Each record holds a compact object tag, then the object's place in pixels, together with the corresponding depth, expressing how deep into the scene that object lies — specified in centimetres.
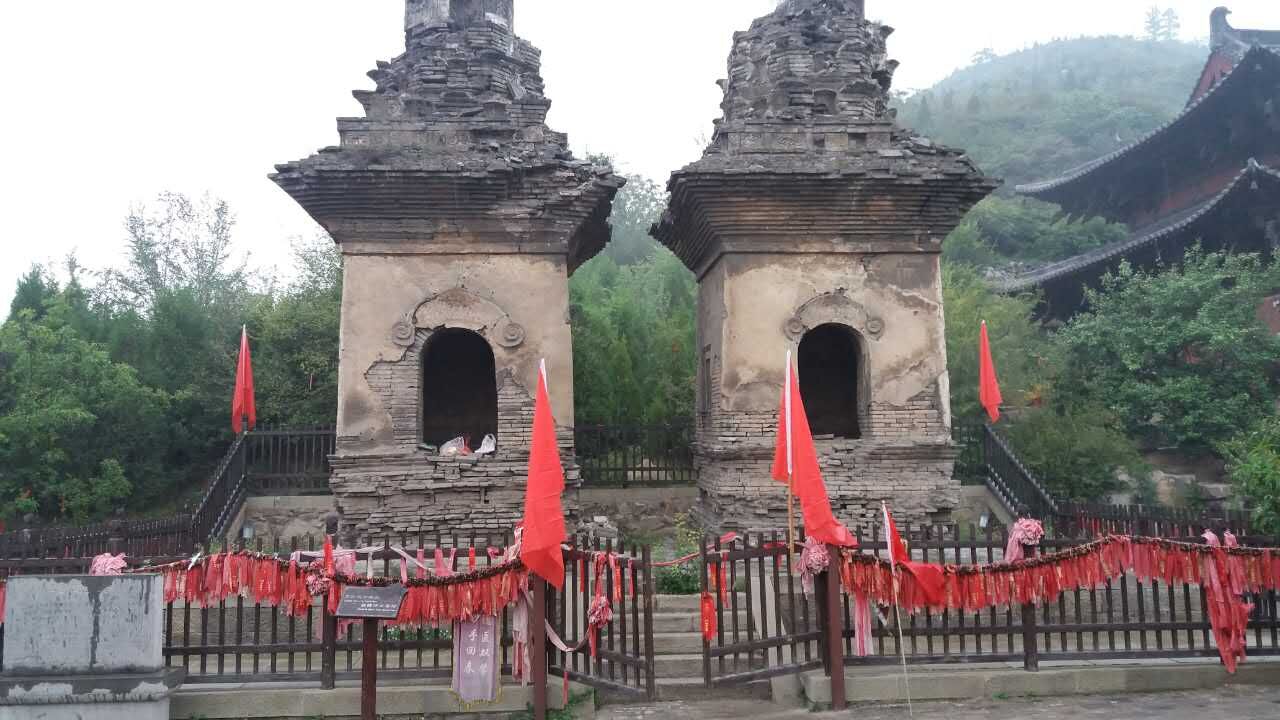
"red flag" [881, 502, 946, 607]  717
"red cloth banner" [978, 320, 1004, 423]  1191
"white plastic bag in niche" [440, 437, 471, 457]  1053
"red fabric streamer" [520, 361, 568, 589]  658
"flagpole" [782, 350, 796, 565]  679
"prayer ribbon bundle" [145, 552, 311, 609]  699
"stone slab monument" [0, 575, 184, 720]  632
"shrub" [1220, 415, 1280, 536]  797
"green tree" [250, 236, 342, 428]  1792
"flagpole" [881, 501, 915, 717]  694
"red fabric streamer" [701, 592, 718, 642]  677
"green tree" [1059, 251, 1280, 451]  1548
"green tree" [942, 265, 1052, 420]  1703
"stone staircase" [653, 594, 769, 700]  750
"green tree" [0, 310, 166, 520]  1445
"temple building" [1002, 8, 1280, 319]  1978
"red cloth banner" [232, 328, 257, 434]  1255
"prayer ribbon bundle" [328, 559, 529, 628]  689
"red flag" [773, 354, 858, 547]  691
